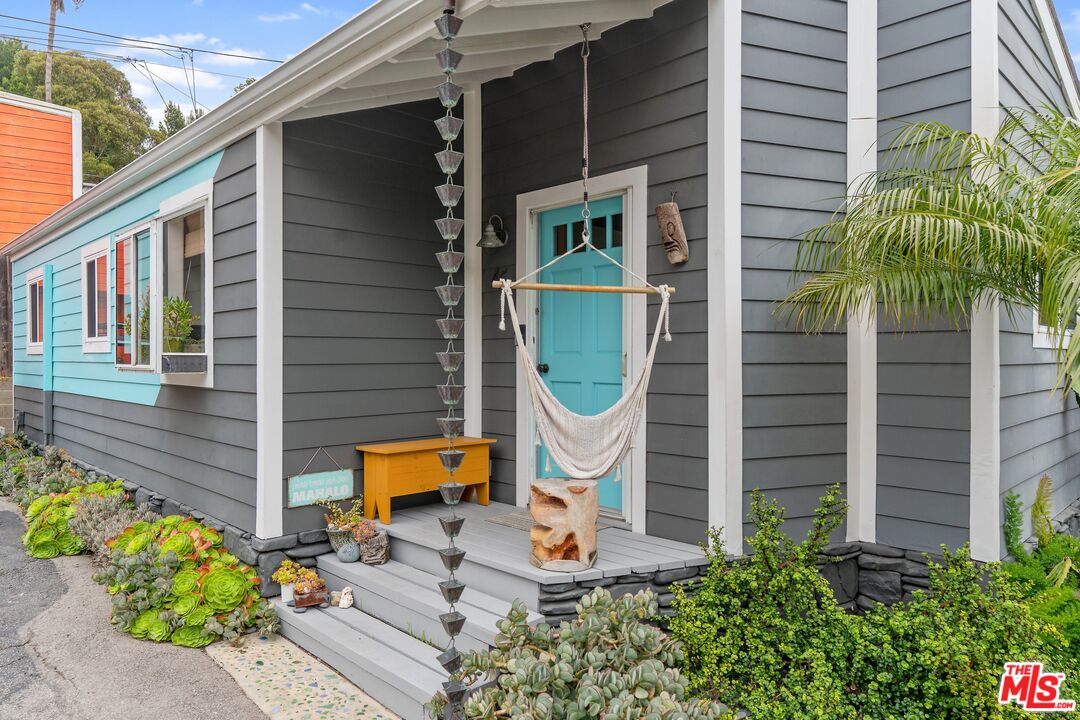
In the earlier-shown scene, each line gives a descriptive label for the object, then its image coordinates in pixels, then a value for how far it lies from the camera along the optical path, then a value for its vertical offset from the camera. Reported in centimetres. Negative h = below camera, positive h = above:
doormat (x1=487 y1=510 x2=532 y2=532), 357 -90
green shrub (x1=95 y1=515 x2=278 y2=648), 333 -122
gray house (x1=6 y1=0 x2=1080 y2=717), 304 +40
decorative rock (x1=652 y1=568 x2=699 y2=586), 291 -95
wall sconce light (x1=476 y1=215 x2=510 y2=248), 409 +72
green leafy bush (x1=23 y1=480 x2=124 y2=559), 468 -122
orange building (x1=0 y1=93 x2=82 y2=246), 930 +272
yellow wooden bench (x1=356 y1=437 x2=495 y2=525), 376 -66
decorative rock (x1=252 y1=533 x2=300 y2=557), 356 -100
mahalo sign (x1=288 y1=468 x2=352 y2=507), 367 -73
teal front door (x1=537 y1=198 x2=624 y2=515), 366 +18
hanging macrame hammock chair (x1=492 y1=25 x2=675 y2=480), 284 -32
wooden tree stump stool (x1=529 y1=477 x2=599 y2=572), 281 -71
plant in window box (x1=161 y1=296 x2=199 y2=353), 422 +20
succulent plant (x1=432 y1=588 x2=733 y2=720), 209 -104
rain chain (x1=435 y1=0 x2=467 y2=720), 235 -1
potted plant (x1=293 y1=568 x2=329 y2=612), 342 -121
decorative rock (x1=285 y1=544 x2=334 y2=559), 365 -107
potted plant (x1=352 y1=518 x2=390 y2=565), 358 -101
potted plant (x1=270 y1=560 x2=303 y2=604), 347 -113
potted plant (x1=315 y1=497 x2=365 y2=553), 366 -91
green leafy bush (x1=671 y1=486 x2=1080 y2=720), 235 -105
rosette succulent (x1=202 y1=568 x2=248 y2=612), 338 -118
